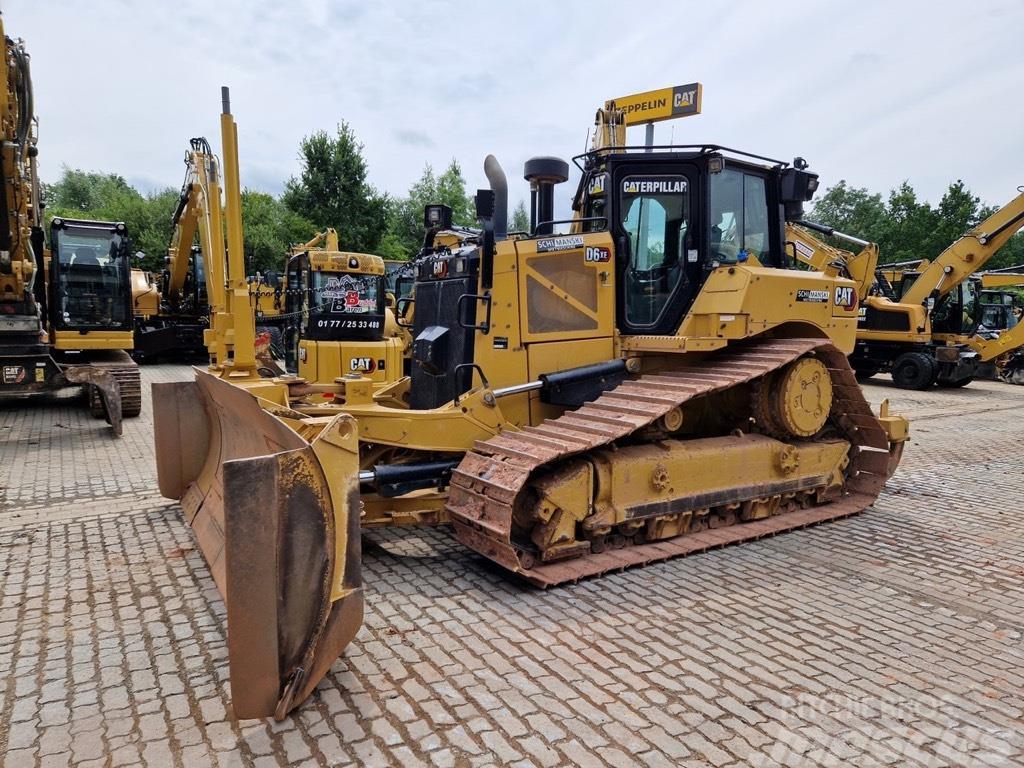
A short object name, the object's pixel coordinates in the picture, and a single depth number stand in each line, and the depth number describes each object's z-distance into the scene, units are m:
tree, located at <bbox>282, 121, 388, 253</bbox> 27.38
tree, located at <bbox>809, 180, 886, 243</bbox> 49.12
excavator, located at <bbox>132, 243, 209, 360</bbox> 18.02
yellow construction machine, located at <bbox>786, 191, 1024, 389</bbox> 16.03
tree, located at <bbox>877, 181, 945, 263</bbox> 37.56
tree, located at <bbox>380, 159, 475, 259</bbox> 35.09
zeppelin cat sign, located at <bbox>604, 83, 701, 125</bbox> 16.14
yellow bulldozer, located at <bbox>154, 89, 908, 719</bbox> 4.62
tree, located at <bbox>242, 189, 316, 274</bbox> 28.23
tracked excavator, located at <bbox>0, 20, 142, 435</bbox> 8.53
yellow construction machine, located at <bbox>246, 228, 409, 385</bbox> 12.06
